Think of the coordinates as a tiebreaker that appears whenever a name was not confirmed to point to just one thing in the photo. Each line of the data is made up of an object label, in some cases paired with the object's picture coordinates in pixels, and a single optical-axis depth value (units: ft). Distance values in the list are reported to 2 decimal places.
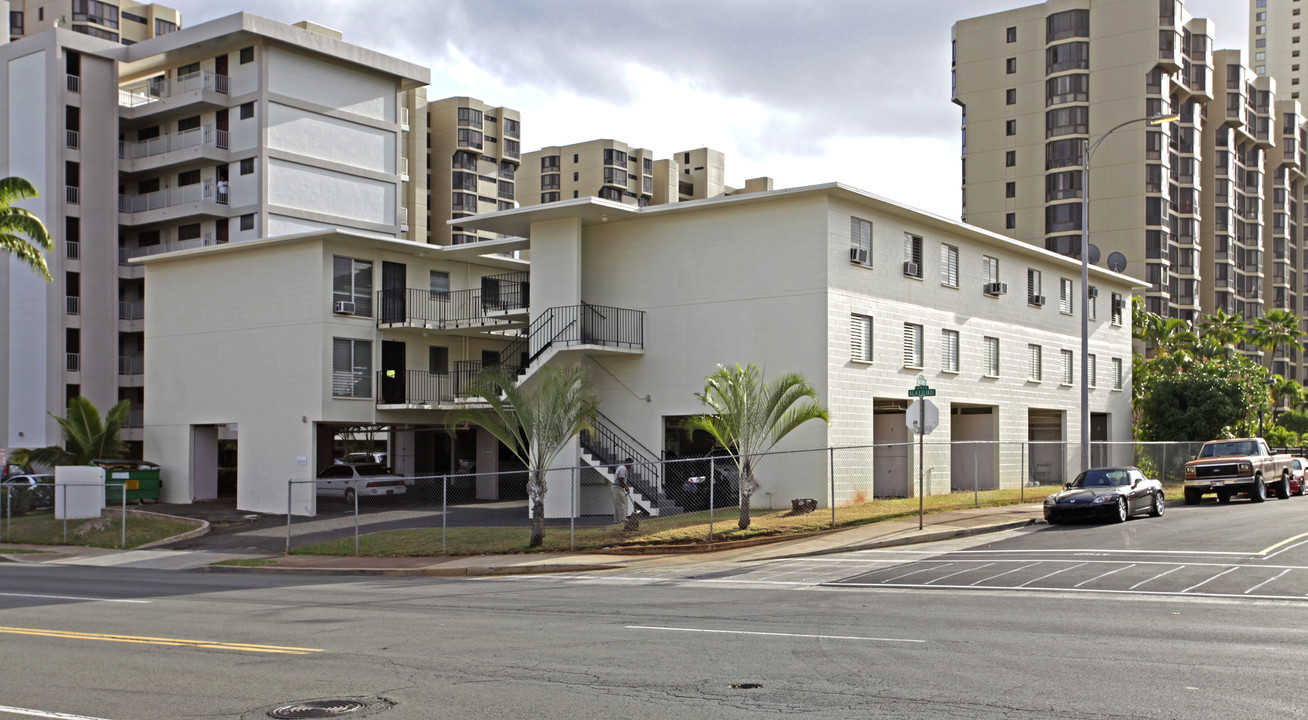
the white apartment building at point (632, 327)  101.91
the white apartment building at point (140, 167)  175.01
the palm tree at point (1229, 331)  219.41
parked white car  121.39
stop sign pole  79.00
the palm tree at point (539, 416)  80.94
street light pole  102.53
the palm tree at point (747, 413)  86.89
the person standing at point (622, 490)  90.07
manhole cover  28.12
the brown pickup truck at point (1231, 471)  106.32
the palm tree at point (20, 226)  113.19
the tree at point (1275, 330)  260.01
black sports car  85.87
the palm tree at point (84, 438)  131.54
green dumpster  121.80
